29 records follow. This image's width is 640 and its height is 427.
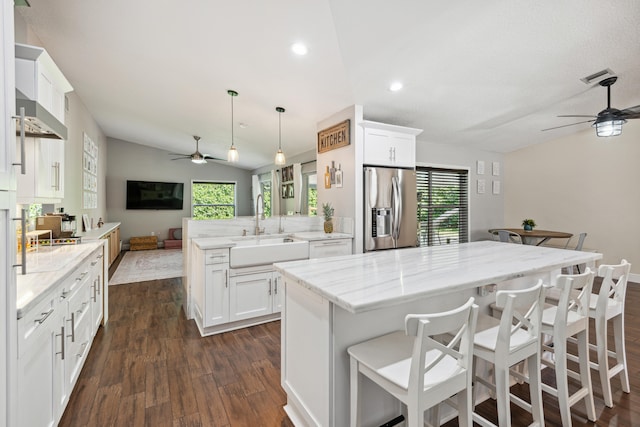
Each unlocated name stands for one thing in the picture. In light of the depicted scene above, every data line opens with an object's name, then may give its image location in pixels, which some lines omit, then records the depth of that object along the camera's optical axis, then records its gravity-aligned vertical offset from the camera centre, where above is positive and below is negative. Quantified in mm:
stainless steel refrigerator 3666 +82
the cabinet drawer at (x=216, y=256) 2742 -418
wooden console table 7711 -813
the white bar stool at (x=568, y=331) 1501 -677
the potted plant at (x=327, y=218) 3766 -64
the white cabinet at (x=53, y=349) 1165 -707
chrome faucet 3649 -139
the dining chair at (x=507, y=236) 4691 -388
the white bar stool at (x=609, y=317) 1748 -687
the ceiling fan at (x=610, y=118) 3029 +1040
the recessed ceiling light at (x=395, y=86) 3186 +1453
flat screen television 8047 +550
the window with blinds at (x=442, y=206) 5141 +144
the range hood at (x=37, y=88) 1438 +834
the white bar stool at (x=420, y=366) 1010 -638
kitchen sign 3680 +1064
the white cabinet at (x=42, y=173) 1958 +312
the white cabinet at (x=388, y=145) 3664 +928
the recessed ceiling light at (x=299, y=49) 2516 +1497
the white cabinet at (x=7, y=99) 990 +416
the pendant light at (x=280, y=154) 3707 +778
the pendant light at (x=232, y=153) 3533 +760
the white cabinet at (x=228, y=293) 2762 -825
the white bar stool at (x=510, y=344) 1236 -628
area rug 4906 -1075
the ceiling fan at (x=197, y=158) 5984 +1196
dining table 4504 -359
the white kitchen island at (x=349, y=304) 1293 -495
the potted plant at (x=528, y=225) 5048 -212
